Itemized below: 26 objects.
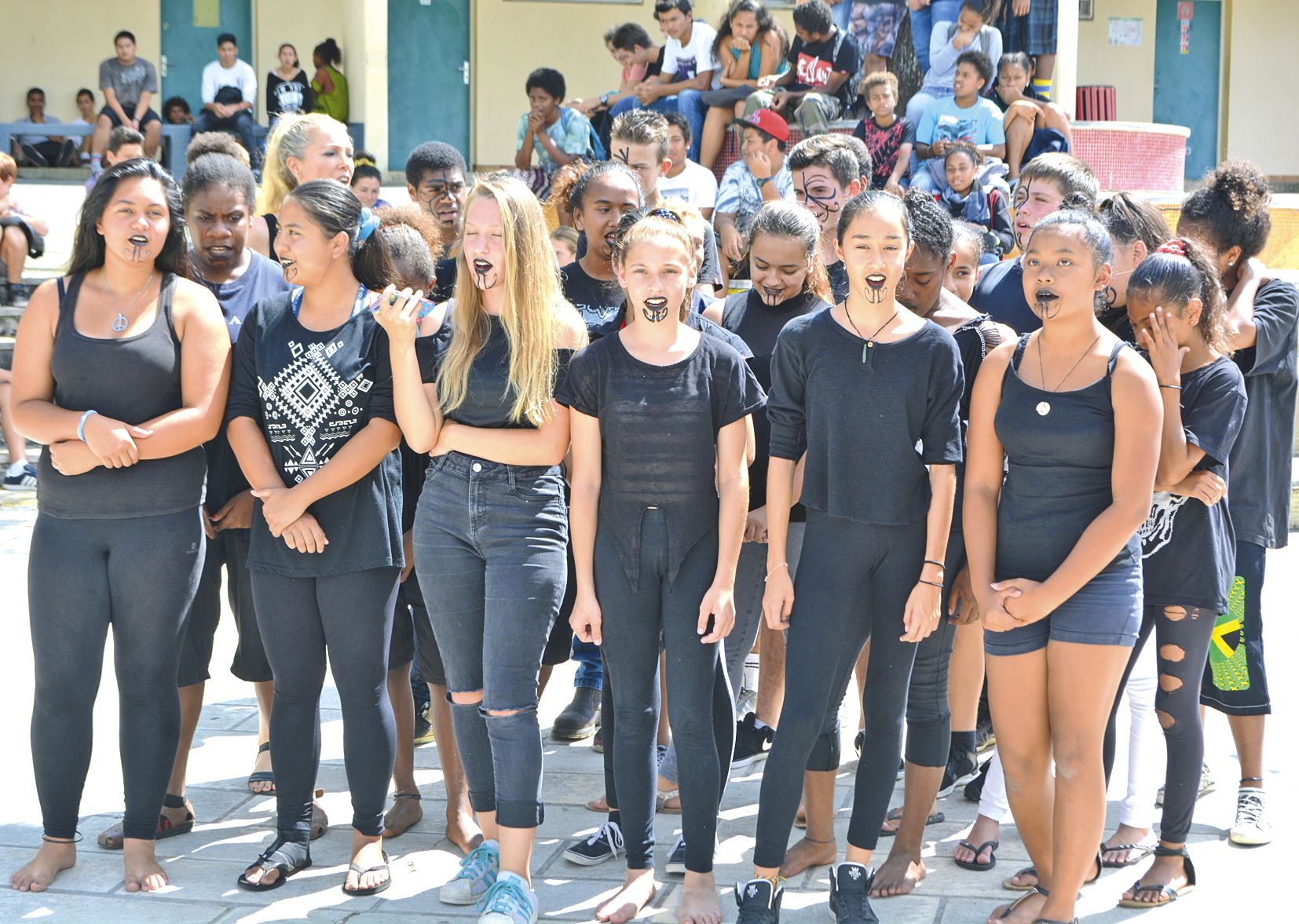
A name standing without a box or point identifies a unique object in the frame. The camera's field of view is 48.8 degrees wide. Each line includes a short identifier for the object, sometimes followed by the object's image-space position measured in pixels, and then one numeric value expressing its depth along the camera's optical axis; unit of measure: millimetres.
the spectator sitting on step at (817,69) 11328
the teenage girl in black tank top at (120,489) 4031
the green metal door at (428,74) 17750
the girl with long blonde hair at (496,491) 3842
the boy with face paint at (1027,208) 4699
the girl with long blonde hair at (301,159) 5254
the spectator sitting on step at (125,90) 16250
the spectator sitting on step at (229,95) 15430
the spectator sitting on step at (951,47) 11034
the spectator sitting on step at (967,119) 10430
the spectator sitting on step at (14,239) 11664
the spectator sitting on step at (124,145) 11547
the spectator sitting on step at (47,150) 16625
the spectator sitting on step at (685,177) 8797
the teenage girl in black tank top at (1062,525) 3541
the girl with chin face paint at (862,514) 3697
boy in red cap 9148
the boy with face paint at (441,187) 5832
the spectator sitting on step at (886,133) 10266
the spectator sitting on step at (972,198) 9133
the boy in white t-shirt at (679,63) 11938
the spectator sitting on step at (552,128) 10938
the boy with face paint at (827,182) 5324
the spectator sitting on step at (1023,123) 10500
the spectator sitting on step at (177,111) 16828
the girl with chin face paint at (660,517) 3809
